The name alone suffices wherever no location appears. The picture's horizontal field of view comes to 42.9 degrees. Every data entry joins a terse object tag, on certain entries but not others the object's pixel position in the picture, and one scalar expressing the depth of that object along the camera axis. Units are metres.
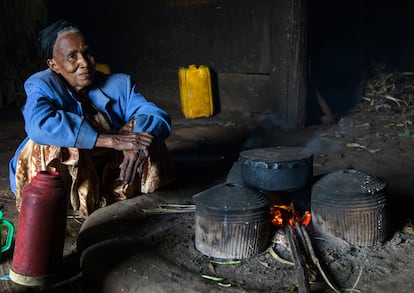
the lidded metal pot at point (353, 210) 2.58
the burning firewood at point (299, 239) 2.23
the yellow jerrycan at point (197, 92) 6.90
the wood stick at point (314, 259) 2.24
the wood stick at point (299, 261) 2.15
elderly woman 3.02
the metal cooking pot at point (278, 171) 2.71
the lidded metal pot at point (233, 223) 2.47
